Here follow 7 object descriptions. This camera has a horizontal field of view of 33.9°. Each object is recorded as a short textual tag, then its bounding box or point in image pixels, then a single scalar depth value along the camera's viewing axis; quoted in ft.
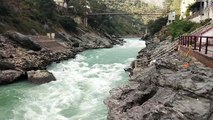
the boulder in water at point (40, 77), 96.43
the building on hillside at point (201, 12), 148.56
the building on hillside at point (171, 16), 294.05
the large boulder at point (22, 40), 140.15
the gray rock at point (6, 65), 101.18
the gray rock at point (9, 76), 94.28
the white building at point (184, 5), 259.60
